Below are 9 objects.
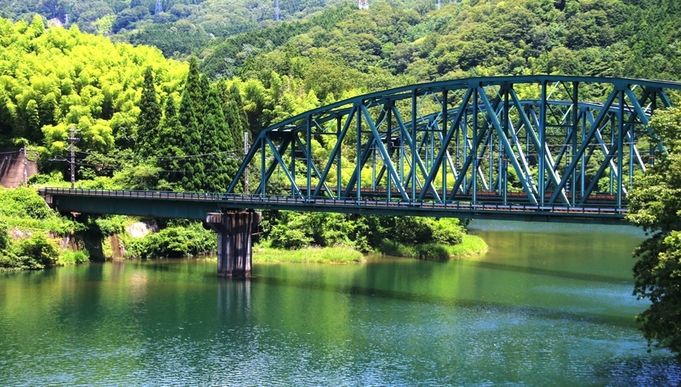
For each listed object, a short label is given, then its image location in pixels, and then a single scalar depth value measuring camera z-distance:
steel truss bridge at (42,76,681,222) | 59.66
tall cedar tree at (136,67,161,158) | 99.00
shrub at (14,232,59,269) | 76.56
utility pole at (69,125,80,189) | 88.00
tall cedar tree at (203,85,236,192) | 94.92
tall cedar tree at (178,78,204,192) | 93.19
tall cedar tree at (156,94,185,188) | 93.94
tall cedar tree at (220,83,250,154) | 108.88
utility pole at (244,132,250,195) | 86.44
